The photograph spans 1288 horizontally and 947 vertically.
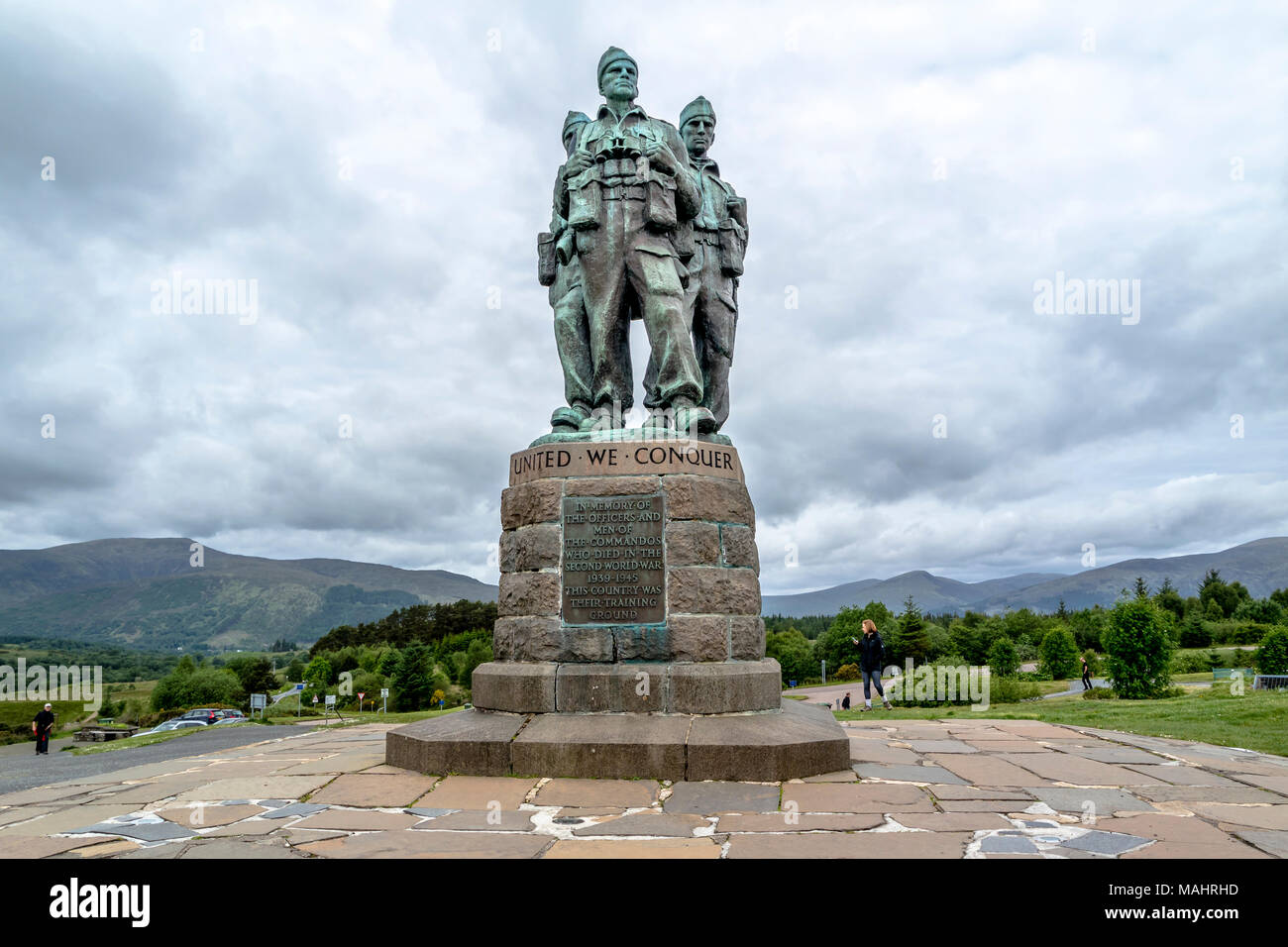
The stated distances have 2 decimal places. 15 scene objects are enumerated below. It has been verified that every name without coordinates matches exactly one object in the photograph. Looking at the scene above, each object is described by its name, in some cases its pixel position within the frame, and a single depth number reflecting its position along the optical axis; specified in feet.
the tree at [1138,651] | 64.39
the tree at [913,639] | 139.64
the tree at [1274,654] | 103.86
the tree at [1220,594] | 218.13
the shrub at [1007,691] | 67.92
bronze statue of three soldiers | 23.34
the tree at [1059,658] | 133.90
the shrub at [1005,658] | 135.64
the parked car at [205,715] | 118.36
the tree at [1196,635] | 170.91
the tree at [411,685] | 147.54
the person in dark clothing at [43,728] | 67.00
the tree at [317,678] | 230.48
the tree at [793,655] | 152.76
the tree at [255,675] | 231.91
